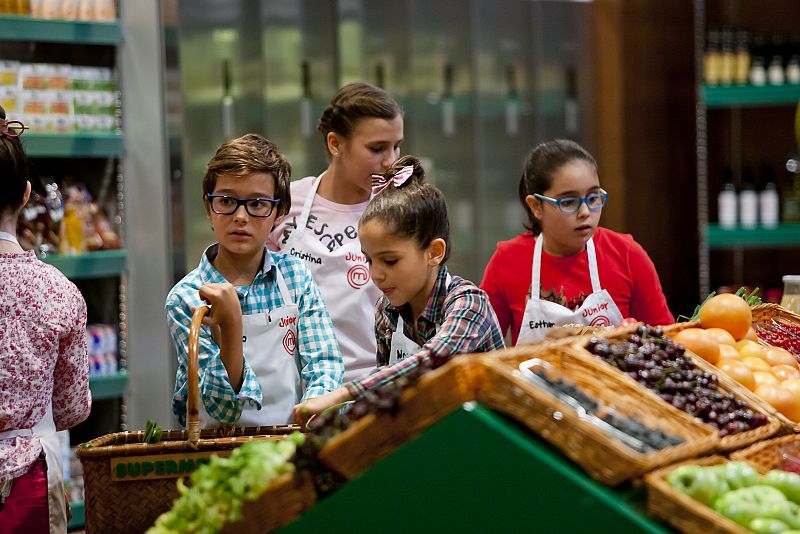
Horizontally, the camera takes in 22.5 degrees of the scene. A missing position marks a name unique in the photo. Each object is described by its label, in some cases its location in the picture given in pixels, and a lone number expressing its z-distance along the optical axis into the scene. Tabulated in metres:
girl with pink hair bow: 4.54
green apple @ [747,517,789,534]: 3.16
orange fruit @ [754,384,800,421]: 4.47
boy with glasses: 4.87
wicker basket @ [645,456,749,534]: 3.09
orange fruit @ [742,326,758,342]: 5.27
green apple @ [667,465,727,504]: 3.25
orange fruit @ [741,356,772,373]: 4.73
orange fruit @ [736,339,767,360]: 4.88
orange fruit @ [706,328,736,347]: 4.79
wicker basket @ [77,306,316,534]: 4.11
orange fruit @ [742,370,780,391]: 4.57
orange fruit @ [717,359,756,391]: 4.49
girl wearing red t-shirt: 5.95
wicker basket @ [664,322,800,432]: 4.23
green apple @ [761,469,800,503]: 3.49
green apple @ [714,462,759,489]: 3.40
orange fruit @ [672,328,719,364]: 4.57
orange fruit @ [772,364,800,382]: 4.78
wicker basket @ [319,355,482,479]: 3.31
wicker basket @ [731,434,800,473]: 3.80
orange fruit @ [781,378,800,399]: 4.56
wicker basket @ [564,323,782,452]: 3.79
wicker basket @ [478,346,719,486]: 3.18
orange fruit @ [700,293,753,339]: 5.00
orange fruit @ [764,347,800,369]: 5.04
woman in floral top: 4.67
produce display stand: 3.16
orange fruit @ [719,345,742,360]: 4.64
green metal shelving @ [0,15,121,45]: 8.53
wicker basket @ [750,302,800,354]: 5.84
